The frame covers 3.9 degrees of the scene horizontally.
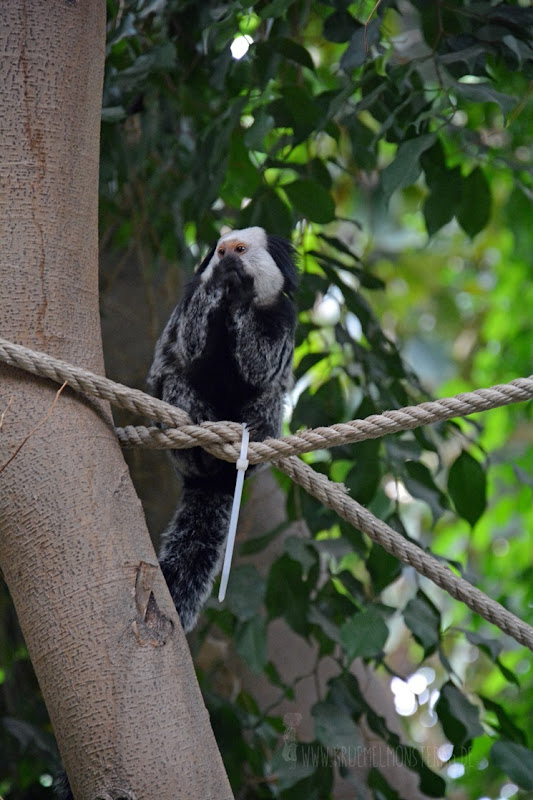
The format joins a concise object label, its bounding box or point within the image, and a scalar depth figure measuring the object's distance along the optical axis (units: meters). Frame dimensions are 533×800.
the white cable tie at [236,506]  4.18
